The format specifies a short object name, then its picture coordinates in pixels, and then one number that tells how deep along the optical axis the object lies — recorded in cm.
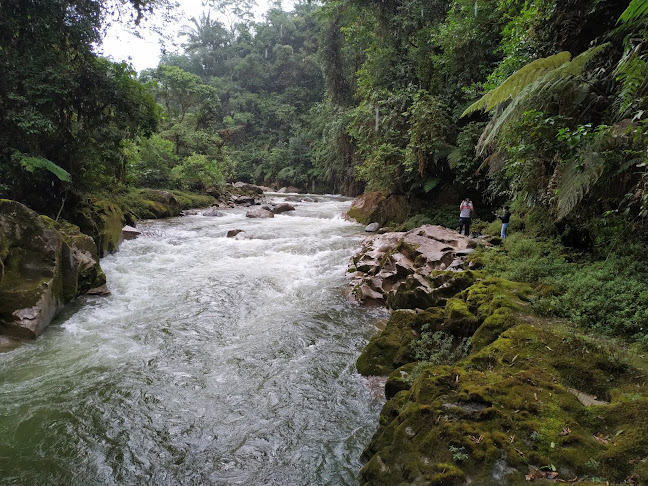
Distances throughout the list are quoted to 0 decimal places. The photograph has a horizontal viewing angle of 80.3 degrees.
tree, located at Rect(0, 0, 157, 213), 884
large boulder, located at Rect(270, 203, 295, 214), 2017
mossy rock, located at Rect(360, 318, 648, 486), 239
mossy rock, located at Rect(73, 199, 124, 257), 1057
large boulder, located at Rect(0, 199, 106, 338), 594
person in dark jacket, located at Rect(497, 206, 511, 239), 905
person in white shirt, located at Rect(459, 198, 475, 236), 1088
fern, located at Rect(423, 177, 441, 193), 1360
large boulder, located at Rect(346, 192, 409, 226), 1538
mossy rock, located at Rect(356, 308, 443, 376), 499
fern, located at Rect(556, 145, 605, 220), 475
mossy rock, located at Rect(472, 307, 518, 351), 433
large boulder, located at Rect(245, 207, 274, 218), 1852
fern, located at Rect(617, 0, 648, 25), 350
